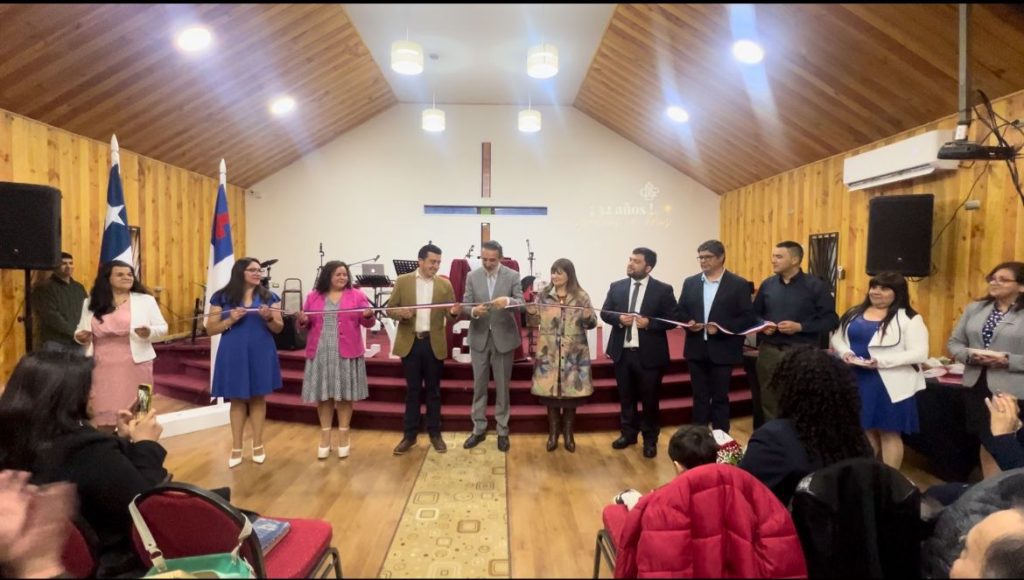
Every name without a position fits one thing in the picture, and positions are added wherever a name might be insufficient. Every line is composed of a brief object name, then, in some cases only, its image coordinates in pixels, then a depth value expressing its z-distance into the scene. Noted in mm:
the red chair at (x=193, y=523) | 1360
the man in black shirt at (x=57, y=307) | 4238
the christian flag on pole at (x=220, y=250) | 4438
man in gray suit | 4121
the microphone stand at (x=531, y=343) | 5850
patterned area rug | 1073
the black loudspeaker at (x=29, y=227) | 3527
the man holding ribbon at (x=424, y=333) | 4016
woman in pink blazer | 3793
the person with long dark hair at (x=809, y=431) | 1695
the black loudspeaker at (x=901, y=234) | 4512
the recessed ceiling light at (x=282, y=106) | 6594
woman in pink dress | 3291
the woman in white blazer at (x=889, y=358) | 3131
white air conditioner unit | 4484
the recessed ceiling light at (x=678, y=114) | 6727
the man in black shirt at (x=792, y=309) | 3689
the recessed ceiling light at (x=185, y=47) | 3270
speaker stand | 3604
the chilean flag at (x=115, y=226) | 3881
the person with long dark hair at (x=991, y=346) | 2955
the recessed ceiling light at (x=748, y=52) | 2287
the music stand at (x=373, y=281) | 7230
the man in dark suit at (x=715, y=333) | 3824
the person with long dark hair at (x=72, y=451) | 1496
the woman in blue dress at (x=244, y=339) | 3537
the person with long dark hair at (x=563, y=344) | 4086
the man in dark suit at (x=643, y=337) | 4027
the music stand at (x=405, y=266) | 7333
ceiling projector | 2846
